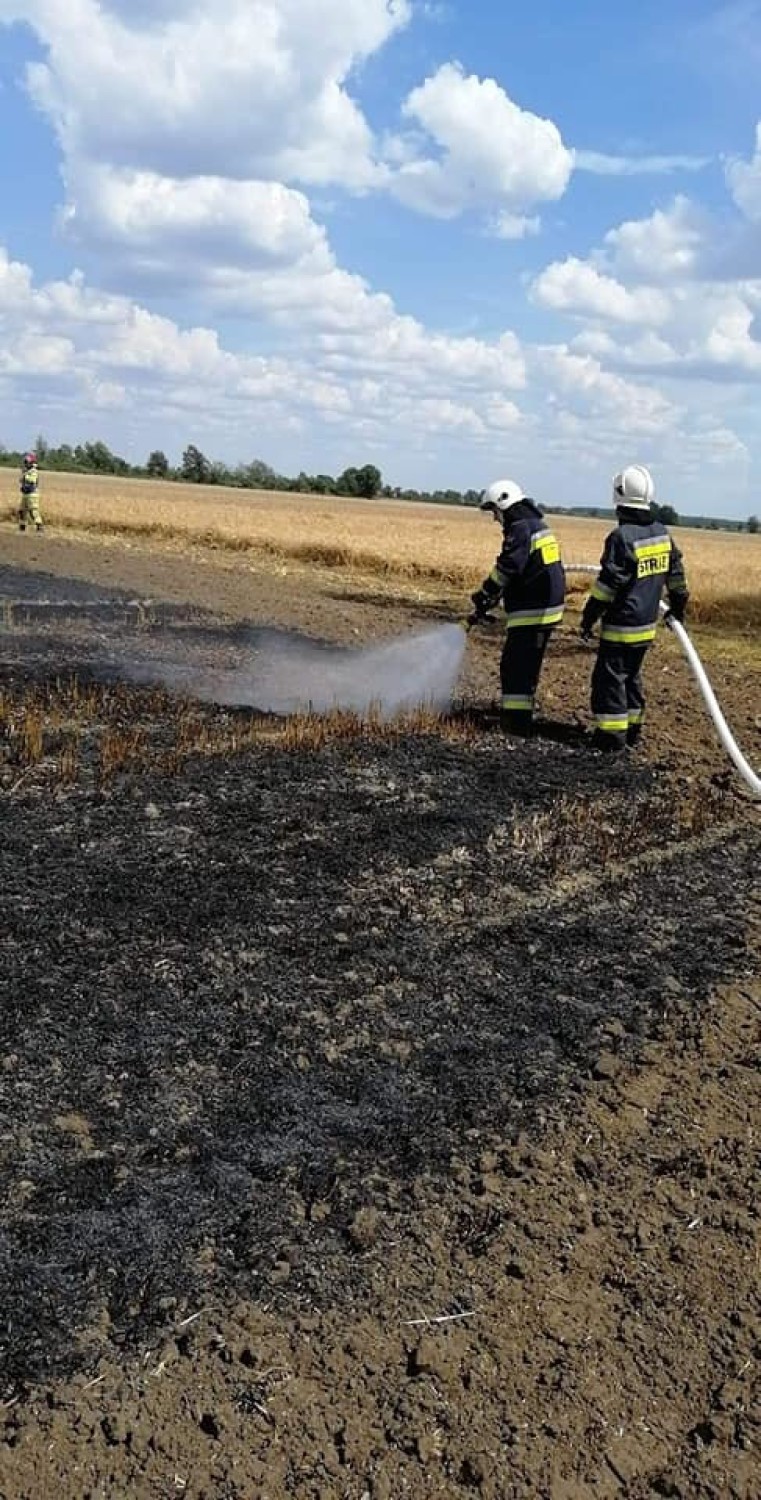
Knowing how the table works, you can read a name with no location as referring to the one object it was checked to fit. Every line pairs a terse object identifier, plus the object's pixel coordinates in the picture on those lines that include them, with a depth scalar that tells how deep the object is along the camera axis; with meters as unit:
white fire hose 7.40
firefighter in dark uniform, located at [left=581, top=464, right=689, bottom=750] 7.61
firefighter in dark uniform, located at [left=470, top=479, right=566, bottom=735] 7.97
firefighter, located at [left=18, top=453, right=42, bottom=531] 21.74
